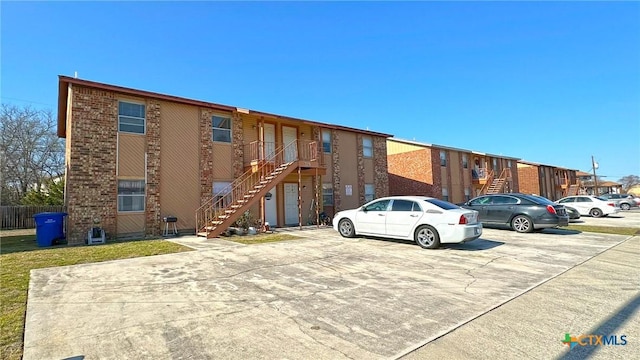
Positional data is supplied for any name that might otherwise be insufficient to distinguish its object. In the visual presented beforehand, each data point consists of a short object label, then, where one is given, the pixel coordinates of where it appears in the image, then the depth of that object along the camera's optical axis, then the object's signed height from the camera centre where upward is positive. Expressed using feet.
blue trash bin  35.01 -1.98
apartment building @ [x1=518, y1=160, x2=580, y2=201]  129.59 +6.02
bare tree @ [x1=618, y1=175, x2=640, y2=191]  290.05 +9.99
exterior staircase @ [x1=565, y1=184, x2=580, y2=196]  152.70 +1.67
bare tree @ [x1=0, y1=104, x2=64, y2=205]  88.07 +15.88
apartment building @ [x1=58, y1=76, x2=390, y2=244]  38.22 +5.79
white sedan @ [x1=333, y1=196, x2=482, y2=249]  29.30 -2.21
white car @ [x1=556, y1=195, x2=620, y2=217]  67.68 -2.61
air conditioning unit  35.96 -3.11
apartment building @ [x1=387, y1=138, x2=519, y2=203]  83.61 +6.99
